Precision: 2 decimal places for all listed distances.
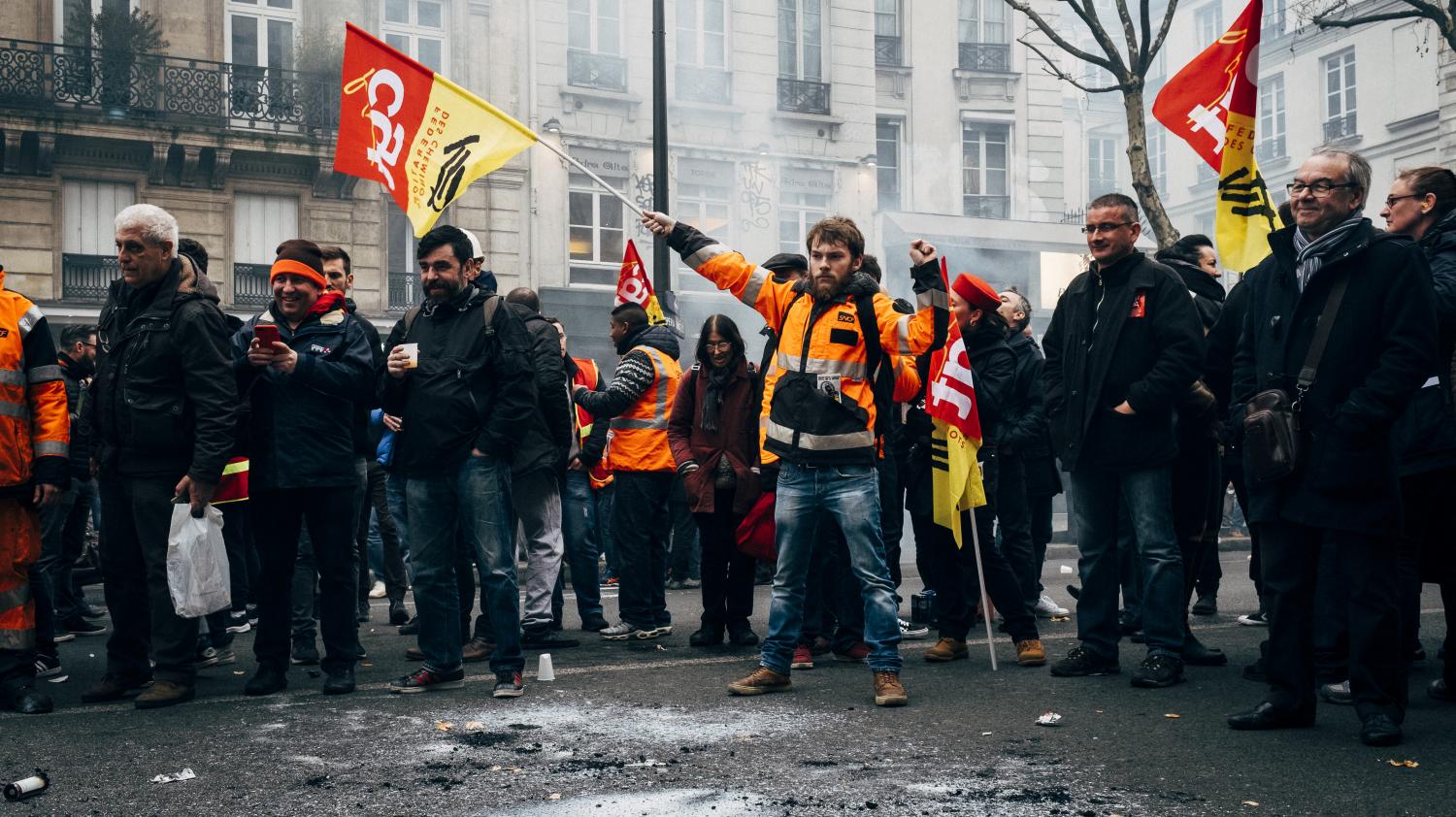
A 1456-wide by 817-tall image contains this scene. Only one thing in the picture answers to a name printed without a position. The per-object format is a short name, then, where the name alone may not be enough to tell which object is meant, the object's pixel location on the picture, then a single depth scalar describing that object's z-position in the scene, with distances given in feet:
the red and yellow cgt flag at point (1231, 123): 21.95
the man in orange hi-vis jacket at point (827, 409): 19.92
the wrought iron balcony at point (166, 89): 72.08
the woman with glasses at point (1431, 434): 18.76
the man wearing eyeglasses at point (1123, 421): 20.59
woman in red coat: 25.09
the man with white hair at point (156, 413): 19.72
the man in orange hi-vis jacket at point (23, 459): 19.84
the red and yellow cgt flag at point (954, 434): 22.18
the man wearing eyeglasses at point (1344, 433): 16.62
